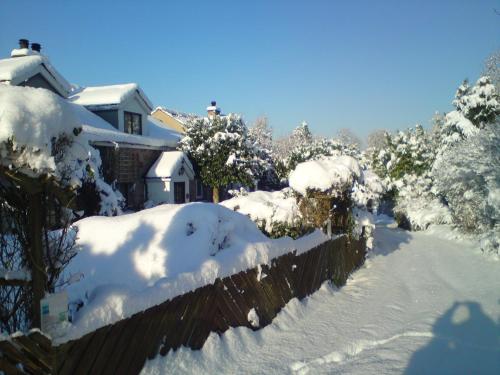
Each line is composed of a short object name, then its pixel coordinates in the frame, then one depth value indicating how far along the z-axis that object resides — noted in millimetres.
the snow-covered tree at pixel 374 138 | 94938
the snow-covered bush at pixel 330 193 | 9883
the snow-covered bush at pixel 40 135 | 2549
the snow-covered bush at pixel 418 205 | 21466
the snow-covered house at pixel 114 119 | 15344
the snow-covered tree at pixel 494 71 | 17484
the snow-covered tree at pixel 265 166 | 23802
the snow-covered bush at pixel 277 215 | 10305
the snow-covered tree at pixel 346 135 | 103625
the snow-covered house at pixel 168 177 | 19750
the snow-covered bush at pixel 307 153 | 32531
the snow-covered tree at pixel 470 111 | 19672
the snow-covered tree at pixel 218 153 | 22266
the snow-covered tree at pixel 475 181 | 11727
